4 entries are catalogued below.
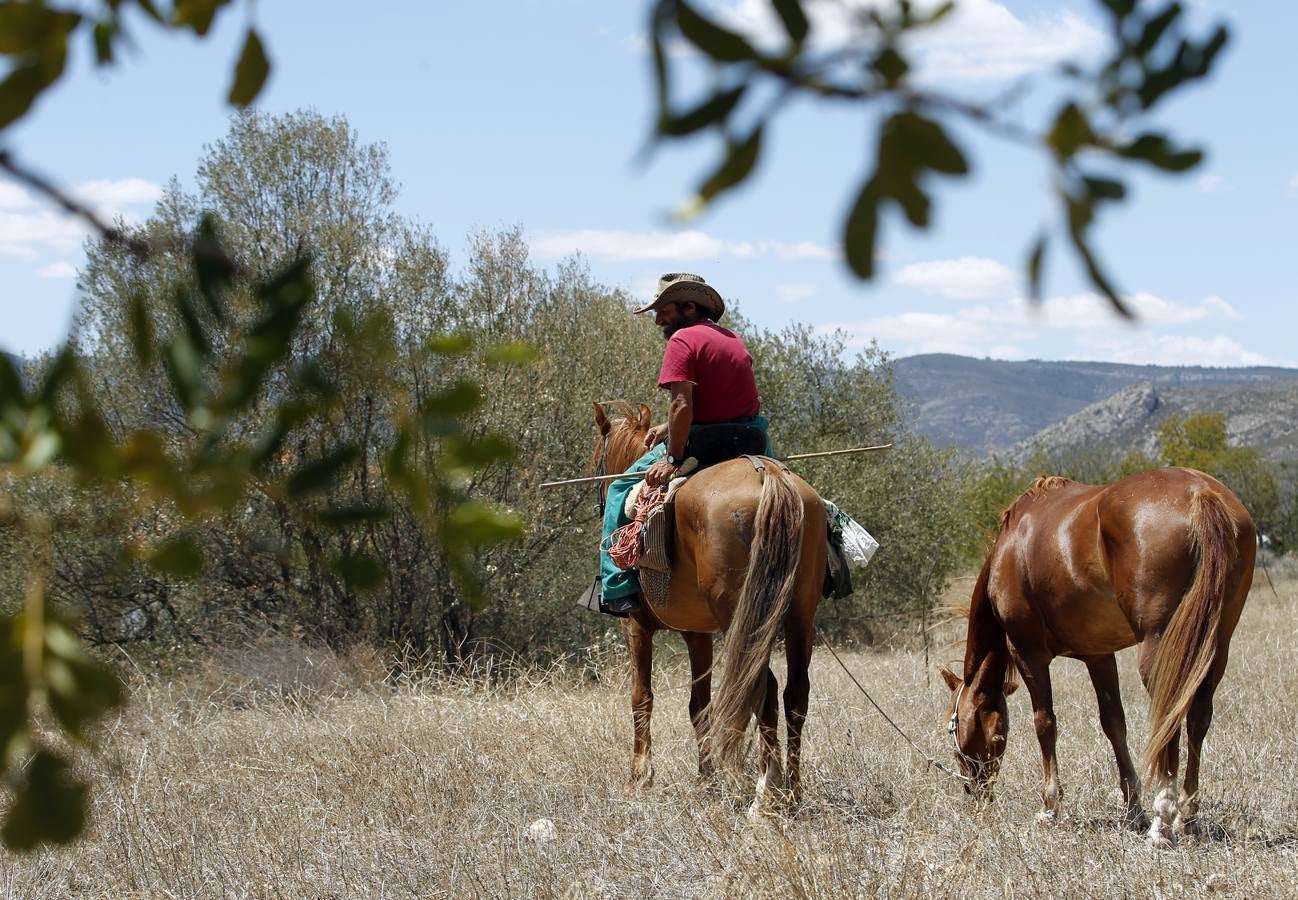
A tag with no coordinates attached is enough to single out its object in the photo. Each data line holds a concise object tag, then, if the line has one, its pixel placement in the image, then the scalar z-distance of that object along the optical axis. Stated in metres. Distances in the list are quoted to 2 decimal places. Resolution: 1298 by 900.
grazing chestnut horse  10.31
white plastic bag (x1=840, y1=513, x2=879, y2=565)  12.19
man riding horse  12.11
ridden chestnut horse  11.02
